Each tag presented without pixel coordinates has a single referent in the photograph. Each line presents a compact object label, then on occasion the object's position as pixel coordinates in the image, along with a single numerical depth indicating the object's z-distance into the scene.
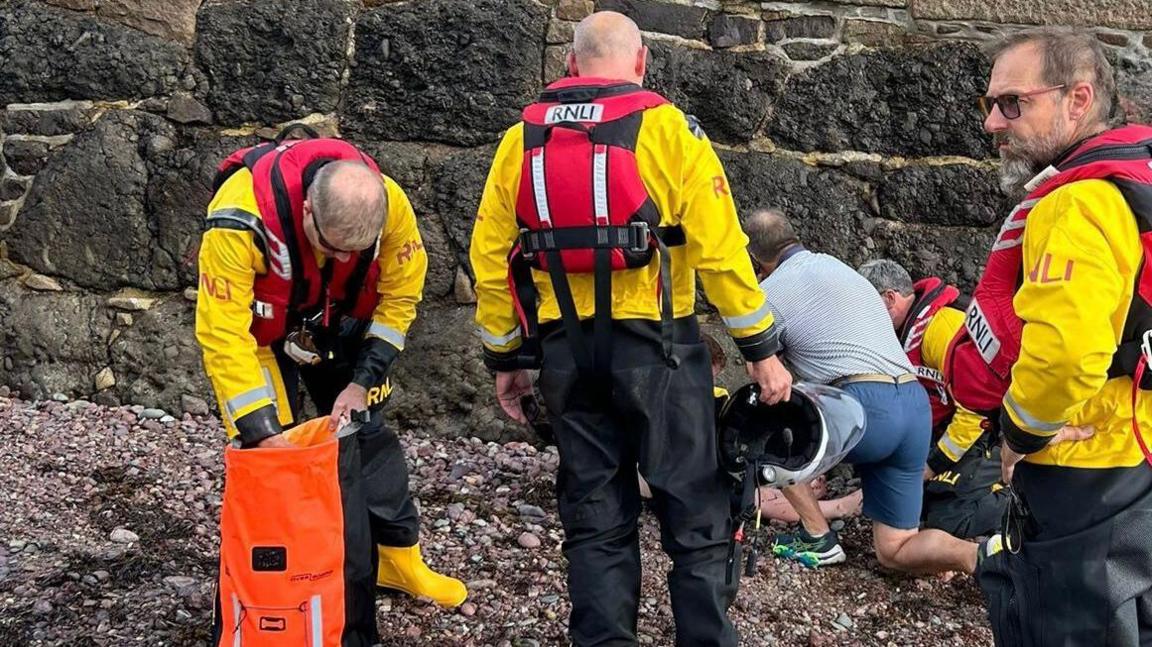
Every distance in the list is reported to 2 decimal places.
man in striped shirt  3.95
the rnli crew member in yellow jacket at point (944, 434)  4.30
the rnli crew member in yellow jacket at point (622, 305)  3.04
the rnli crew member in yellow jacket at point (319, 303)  3.18
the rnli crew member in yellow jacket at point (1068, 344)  2.29
